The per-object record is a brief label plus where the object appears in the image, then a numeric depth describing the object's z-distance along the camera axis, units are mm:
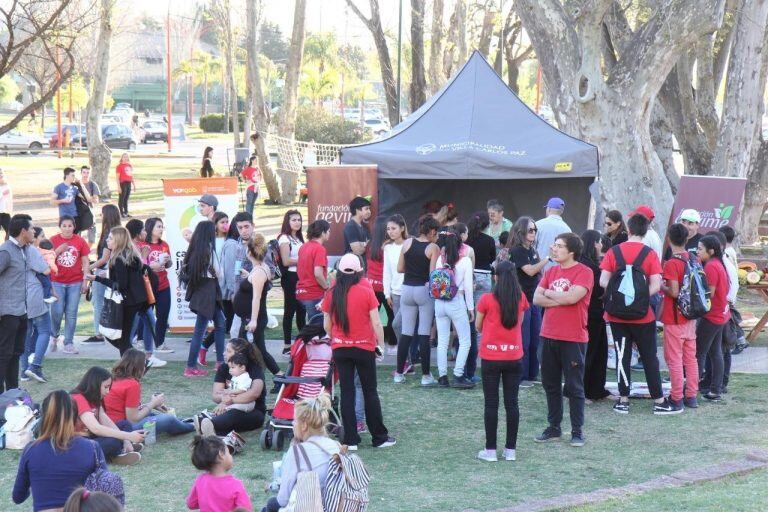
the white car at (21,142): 44656
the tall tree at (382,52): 26281
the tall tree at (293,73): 26688
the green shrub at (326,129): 39750
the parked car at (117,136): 46594
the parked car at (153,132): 54856
